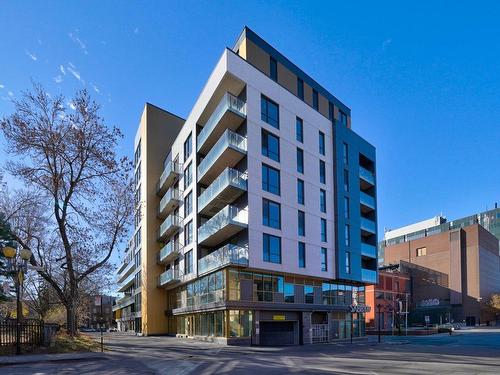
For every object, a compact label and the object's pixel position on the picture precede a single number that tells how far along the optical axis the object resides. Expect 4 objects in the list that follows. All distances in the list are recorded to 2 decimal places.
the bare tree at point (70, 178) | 28.39
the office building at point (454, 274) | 106.81
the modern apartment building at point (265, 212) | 35.22
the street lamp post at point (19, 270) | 19.58
